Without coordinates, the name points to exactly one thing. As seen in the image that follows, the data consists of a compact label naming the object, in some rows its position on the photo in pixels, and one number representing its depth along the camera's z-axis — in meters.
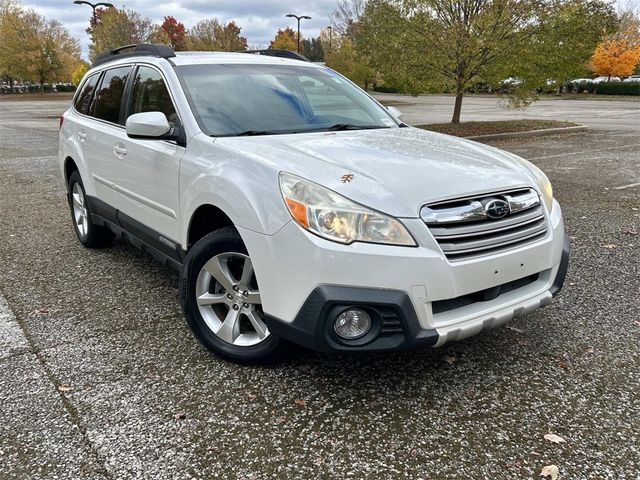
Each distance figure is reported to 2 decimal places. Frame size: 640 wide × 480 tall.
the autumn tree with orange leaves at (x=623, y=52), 44.41
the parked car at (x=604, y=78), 51.00
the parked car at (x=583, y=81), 46.53
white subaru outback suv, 2.52
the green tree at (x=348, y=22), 36.83
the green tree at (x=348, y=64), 31.81
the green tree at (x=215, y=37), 48.69
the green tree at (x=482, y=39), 13.20
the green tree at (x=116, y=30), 36.53
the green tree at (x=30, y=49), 52.78
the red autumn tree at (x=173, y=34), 44.08
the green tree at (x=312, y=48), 76.76
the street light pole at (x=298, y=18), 41.80
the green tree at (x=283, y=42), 57.50
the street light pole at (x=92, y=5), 30.90
